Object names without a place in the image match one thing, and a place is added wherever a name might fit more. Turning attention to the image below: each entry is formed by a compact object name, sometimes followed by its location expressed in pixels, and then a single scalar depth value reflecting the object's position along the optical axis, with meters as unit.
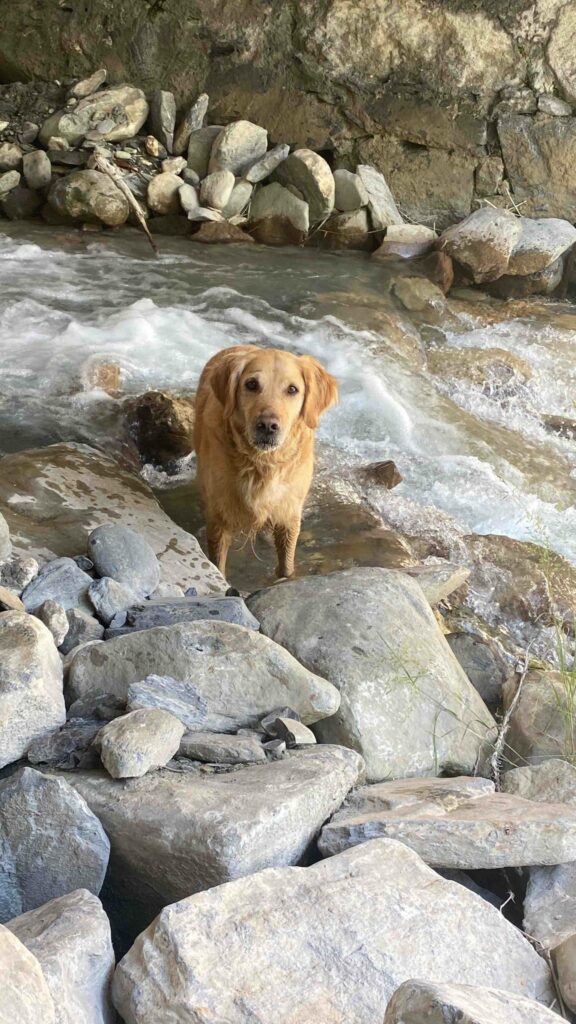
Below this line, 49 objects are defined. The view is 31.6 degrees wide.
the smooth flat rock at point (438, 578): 3.95
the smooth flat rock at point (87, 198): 9.35
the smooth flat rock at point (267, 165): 9.96
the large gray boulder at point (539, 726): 3.14
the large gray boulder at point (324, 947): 1.79
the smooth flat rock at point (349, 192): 9.93
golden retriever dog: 4.32
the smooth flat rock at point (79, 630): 3.10
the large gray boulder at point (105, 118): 9.95
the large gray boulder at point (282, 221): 9.80
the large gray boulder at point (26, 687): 2.46
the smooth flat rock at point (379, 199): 9.93
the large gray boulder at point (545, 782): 2.86
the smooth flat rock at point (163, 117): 10.34
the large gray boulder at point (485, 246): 9.26
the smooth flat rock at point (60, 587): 3.33
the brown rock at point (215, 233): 9.58
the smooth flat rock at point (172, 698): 2.61
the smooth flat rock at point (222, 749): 2.57
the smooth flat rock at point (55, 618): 3.08
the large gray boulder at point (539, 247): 9.37
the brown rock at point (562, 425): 6.86
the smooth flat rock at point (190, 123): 10.41
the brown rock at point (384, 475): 5.79
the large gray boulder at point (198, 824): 2.16
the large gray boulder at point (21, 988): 1.55
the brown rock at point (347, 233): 9.90
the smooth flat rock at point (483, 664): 3.76
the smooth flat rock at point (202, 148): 10.27
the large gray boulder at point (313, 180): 9.80
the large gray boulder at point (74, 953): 1.78
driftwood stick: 9.21
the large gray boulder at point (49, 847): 2.20
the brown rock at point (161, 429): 5.69
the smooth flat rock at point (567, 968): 1.99
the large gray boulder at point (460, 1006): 1.50
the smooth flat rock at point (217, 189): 9.73
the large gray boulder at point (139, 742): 2.37
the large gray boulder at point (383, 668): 3.00
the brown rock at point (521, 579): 4.84
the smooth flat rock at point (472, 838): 2.34
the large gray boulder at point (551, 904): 2.26
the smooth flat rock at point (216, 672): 2.79
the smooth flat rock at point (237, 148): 10.04
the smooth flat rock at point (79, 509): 4.06
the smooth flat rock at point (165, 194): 9.68
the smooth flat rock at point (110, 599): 3.35
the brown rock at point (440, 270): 9.17
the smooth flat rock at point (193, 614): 3.21
